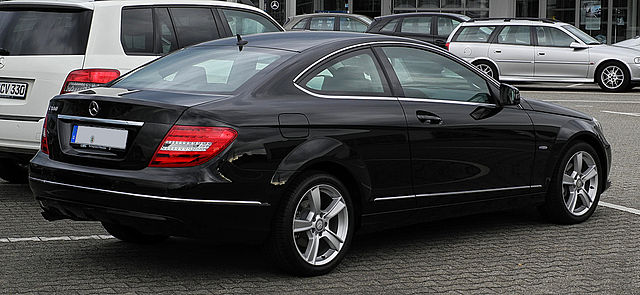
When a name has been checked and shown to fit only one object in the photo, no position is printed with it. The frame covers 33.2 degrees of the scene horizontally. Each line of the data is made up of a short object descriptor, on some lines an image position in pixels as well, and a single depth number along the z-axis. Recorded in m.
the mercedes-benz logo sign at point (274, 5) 34.28
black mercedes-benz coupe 5.37
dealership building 34.88
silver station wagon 22.53
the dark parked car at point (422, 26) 25.55
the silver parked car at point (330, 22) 27.45
